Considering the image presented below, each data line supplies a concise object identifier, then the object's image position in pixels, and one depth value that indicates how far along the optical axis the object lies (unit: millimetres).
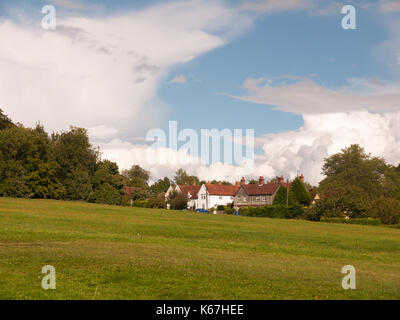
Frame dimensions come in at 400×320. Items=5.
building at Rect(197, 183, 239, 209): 164500
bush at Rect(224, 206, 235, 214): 118312
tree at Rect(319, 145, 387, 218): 94525
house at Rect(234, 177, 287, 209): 143125
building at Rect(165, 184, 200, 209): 172875
